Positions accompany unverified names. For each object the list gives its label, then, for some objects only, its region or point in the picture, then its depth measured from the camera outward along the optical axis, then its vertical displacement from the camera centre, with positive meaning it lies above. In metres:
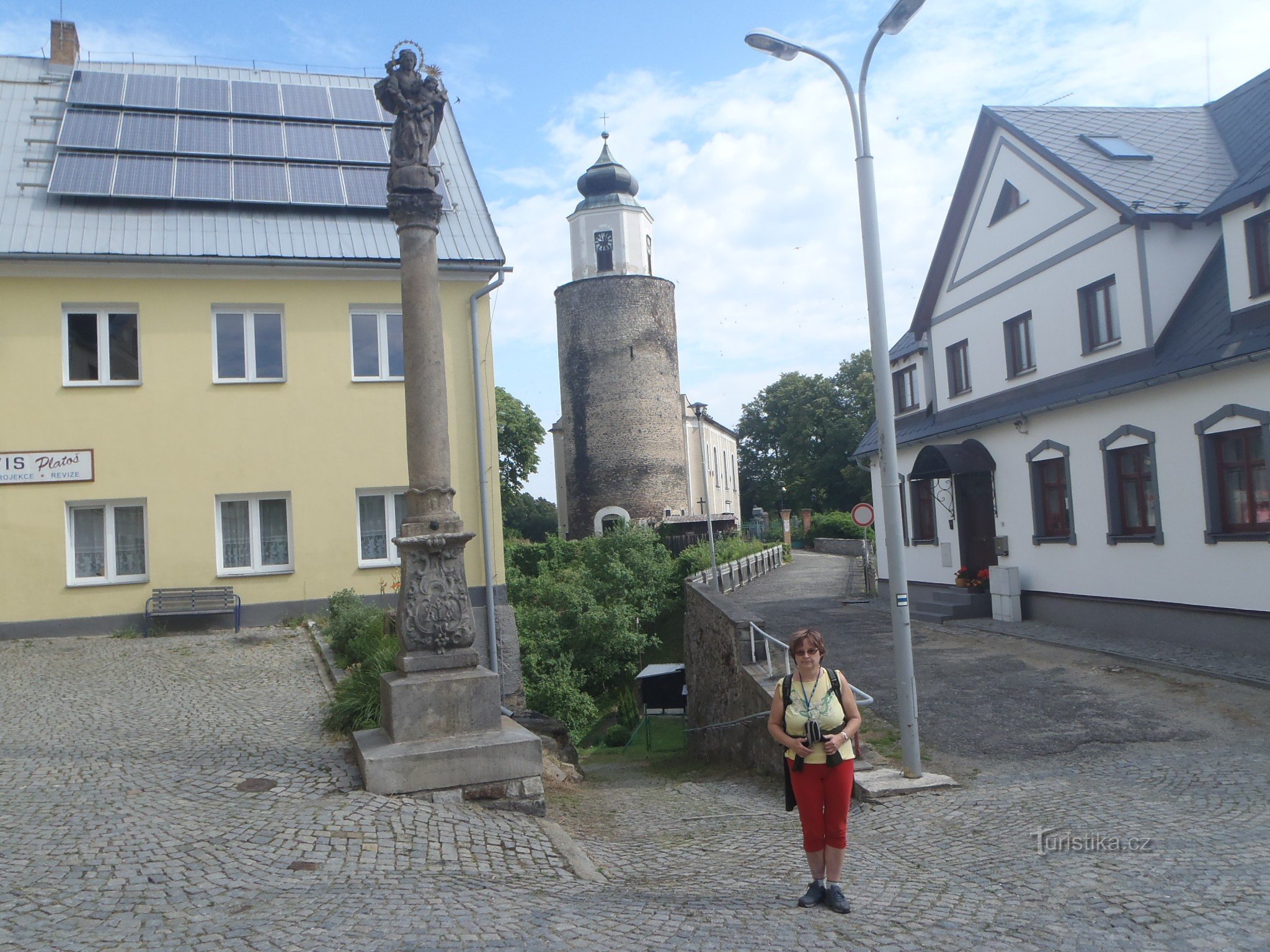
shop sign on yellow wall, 14.57 +1.46
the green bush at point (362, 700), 8.70 -1.40
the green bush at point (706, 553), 30.81 -0.99
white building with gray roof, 13.20 +2.14
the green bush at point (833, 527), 51.91 -0.51
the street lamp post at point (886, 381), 8.33 +1.18
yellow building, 14.70 +2.76
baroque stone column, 7.16 -0.51
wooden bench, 14.70 -0.72
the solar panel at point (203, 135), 17.23 +7.50
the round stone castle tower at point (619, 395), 48.19 +6.69
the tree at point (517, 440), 56.47 +5.60
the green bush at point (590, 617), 19.97 -2.09
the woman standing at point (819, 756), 5.10 -1.25
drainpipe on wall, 15.09 +1.22
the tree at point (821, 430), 66.81 +6.17
